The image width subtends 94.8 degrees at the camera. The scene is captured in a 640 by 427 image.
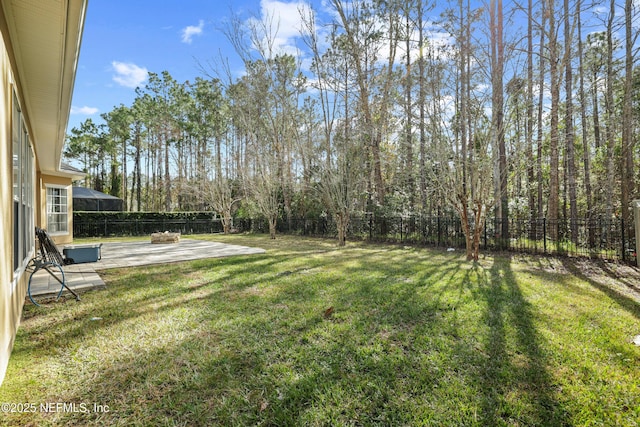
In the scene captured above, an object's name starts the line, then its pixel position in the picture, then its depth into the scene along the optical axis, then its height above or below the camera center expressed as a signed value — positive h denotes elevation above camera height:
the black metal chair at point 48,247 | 5.09 -0.48
